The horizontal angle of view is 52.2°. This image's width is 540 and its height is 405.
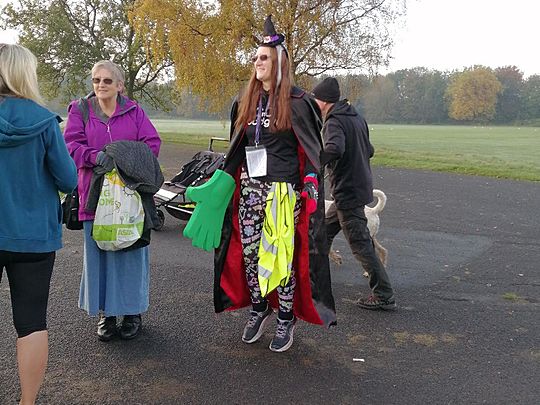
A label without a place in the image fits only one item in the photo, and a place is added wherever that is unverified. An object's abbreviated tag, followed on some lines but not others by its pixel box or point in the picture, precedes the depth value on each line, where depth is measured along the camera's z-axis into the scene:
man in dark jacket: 5.00
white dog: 5.86
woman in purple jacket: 3.99
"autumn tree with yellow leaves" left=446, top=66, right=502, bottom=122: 97.19
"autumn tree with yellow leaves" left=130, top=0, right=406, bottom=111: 19.75
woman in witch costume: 3.87
